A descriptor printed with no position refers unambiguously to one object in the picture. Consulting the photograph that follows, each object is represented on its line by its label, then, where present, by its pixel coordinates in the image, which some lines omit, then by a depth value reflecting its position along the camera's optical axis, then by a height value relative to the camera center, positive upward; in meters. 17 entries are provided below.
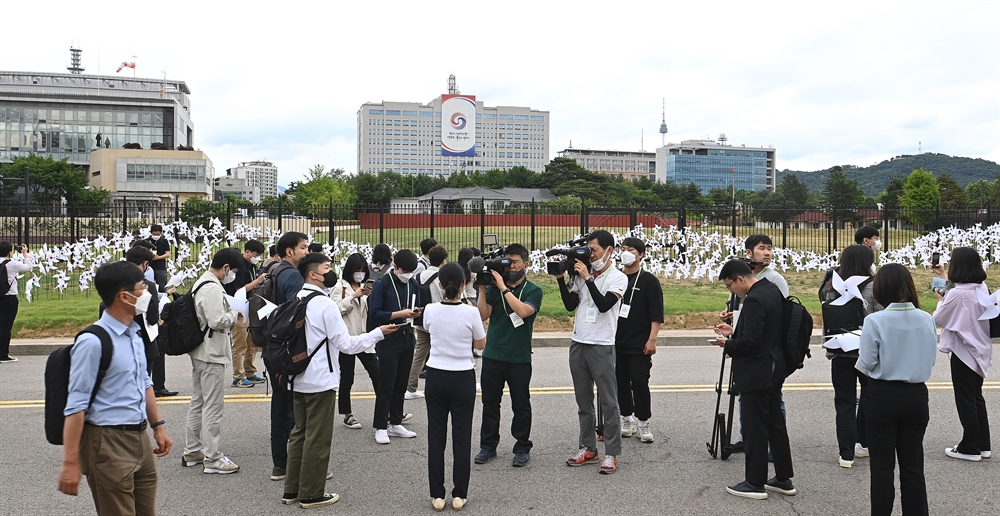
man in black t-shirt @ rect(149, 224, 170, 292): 14.38 -0.22
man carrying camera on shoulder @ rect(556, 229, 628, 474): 6.09 -0.86
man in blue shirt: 3.63 -0.86
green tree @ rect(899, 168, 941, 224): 74.25 +5.47
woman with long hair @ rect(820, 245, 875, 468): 6.18 -1.08
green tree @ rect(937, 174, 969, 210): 75.34 +5.37
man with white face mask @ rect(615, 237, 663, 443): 6.73 -0.81
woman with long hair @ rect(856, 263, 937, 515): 4.65 -0.91
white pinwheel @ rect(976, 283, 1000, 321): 6.14 -0.50
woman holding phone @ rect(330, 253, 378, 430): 7.09 -0.73
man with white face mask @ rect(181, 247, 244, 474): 6.11 -1.15
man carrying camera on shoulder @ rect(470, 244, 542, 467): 6.18 -0.90
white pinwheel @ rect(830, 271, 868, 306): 6.27 -0.39
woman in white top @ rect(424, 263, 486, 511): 5.29 -0.99
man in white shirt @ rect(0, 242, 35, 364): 10.41 -0.77
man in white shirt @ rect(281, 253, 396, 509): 5.23 -1.11
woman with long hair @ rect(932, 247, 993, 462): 6.11 -0.85
